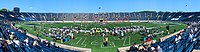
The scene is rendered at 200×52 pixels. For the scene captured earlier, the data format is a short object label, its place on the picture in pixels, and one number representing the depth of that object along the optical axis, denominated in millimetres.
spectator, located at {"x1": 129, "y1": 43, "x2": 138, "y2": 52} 8354
